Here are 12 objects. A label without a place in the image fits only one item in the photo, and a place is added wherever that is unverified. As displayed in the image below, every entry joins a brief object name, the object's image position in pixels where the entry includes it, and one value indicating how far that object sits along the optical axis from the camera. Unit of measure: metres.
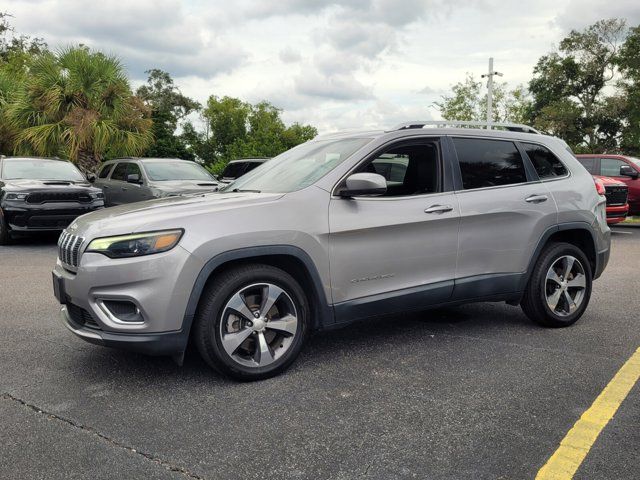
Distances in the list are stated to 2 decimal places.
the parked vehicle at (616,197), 12.25
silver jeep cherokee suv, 3.59
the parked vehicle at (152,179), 10.96
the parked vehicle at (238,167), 15.76
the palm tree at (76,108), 16.94
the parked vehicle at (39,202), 10.23
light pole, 35.91
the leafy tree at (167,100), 67.56
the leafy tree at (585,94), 39.78
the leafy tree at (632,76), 32.13
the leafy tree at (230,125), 88.00
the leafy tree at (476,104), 49.50
